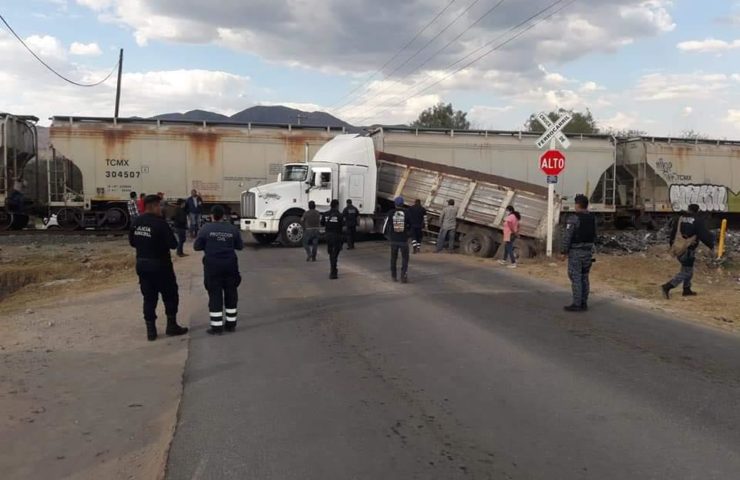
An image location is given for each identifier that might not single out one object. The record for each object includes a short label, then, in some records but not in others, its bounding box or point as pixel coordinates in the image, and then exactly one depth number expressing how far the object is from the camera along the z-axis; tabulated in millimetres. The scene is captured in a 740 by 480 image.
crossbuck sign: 15555
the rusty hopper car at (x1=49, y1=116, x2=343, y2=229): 23516
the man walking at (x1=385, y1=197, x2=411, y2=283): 12258
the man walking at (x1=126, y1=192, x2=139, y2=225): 19359
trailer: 18255
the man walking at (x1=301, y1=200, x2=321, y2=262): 16266
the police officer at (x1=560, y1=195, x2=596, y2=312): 9773
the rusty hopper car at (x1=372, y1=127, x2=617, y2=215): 24188
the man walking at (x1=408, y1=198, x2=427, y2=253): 18109
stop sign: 15469
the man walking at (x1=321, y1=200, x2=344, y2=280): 13047
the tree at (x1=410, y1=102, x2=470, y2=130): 61906
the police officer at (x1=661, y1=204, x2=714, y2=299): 11078
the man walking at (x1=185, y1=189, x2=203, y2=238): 20656
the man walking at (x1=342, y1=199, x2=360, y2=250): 19641
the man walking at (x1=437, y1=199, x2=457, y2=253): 18656
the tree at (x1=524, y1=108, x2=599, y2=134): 56406
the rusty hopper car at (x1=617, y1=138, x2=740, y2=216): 26969
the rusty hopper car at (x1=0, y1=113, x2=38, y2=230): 22469
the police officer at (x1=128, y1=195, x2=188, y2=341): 7770
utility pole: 37531
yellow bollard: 17250
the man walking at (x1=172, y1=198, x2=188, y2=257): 17281
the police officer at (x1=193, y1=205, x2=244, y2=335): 8039
